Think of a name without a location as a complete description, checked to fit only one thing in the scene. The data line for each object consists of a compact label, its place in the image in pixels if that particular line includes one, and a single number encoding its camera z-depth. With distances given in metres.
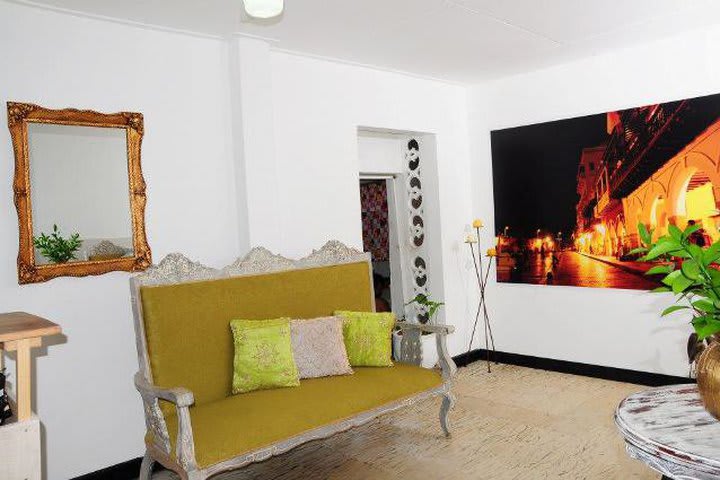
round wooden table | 1.94
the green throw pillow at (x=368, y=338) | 3.76
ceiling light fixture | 2.51
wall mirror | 3.12
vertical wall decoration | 5.62
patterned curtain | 5.93
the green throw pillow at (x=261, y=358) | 3.28
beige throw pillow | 3.51
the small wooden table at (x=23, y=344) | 2.23
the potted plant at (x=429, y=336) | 5.28
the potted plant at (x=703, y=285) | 2.05
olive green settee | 2.74
